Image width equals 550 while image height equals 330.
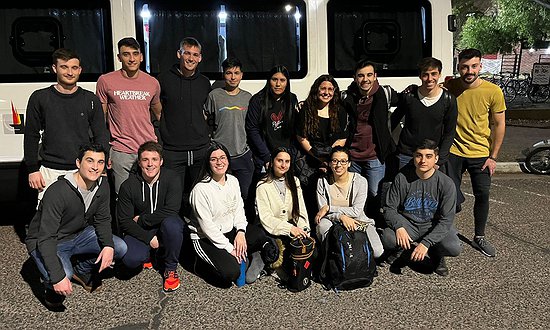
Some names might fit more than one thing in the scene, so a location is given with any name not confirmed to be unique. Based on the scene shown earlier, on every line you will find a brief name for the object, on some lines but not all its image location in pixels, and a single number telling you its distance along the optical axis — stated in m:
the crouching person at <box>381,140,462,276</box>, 4.11
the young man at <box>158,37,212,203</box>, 4.43
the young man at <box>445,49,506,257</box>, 4.45
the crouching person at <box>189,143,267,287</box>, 3.91
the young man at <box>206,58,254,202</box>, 4.48
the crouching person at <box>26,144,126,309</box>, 3.48
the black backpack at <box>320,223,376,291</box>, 3.89
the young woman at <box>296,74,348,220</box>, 4.42
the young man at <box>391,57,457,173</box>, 4.33
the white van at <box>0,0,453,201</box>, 4.80
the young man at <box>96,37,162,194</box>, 4.24
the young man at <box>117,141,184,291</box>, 3.98
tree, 24.89
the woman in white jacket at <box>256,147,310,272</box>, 4.12
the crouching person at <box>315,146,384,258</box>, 4.15
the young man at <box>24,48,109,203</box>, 3.96
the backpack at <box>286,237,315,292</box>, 3.92
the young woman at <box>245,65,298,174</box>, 4.45
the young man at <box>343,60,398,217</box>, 4.50
